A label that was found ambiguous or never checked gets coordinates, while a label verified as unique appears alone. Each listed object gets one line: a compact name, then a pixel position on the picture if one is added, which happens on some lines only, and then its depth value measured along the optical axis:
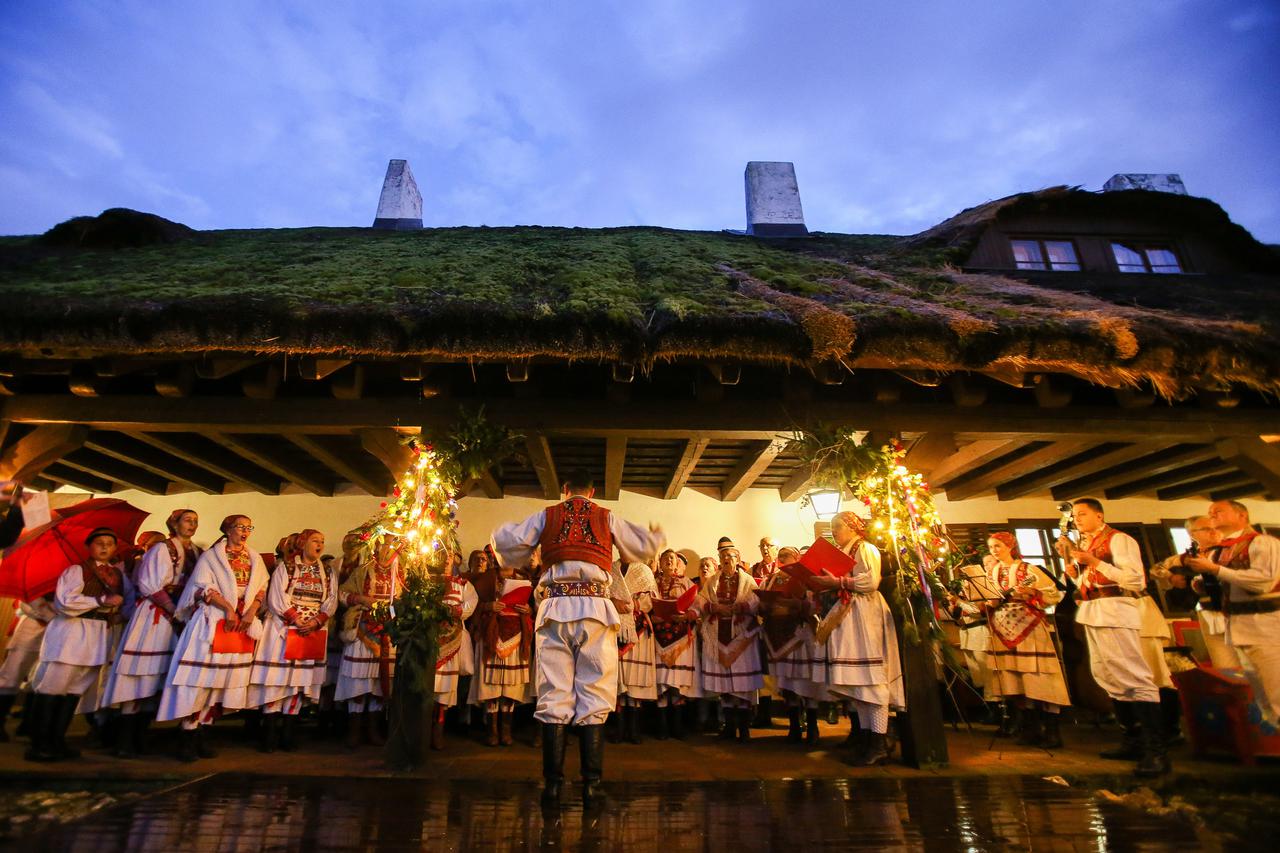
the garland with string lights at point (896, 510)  4.50
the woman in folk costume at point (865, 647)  4.42
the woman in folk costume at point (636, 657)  5.63
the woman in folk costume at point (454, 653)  5.16
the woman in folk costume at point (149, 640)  4.42
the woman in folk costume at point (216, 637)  4.32
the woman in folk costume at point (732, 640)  5.74
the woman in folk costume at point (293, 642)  4.86
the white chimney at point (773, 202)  9.79
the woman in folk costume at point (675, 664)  5.93
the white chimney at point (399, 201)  10.38
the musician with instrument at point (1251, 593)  4.30
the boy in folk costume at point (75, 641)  4.24
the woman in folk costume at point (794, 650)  5.40
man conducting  3.40
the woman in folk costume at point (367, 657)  5.21
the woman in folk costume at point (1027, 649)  5.34
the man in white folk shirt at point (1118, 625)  4.38
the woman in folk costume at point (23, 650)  4.84
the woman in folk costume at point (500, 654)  5.30
